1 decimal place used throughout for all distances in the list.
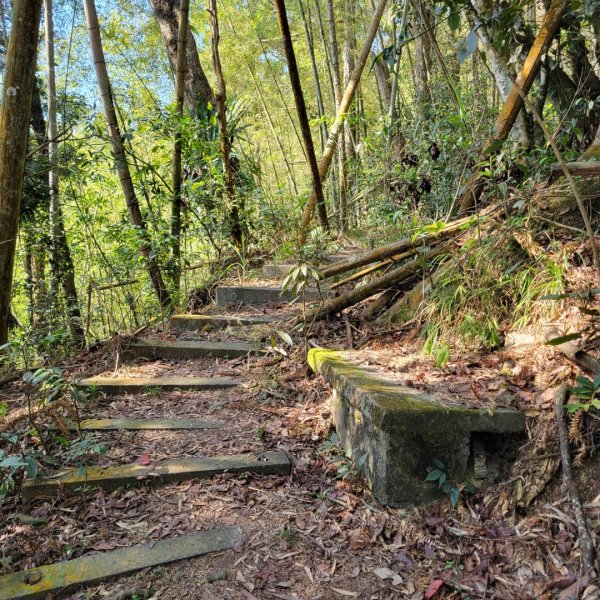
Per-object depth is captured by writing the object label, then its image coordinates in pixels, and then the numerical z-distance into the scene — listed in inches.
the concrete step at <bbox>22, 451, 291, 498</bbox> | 75.2
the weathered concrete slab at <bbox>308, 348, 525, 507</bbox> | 70.6
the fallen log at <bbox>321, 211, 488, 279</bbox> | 104.3
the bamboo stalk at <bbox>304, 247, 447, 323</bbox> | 114.3
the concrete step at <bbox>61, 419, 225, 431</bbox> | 94.6
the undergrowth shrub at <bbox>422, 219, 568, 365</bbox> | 87.0
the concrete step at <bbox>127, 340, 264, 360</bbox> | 132.9
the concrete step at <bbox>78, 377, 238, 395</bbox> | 113.0
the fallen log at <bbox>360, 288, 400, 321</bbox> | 121.8
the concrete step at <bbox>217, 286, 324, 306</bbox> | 160.9
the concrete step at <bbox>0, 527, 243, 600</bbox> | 58.8
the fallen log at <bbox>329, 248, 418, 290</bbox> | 121.4
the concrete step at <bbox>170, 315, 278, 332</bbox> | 148.7
